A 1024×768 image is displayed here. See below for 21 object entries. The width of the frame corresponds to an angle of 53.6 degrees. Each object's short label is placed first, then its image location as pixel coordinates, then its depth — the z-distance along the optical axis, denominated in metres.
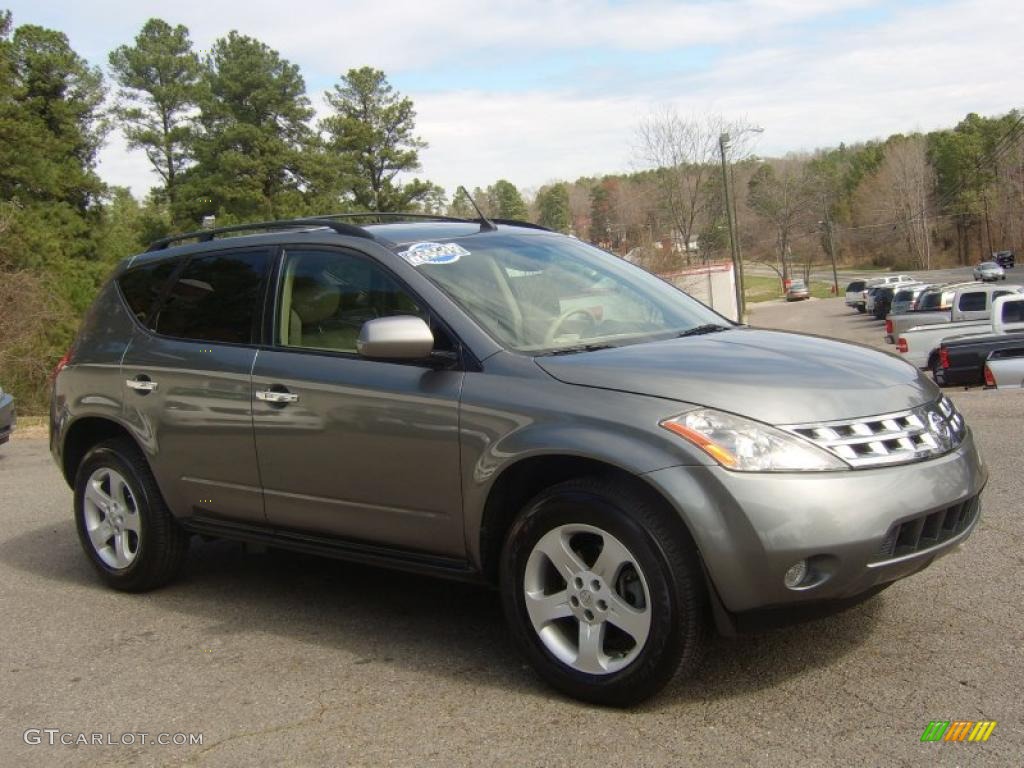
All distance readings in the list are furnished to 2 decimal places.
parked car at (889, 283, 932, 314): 39.15
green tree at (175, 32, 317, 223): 52.47
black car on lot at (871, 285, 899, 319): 48.81
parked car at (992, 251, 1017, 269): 83.06
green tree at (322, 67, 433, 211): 60.06
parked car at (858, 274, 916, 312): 54.25
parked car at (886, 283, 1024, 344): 23.09
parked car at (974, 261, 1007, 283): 62.81
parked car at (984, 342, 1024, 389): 12.77
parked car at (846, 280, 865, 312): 58.54
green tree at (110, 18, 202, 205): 57.97
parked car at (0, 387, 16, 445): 11.32
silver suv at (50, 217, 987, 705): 3.32
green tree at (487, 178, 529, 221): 74.81
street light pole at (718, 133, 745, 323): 38.16
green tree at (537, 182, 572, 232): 78.50
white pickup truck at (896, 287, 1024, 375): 17.19
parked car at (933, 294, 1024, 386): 13.59
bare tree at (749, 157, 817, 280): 96.69
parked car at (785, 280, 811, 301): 81.44
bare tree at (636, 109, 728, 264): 51.16
